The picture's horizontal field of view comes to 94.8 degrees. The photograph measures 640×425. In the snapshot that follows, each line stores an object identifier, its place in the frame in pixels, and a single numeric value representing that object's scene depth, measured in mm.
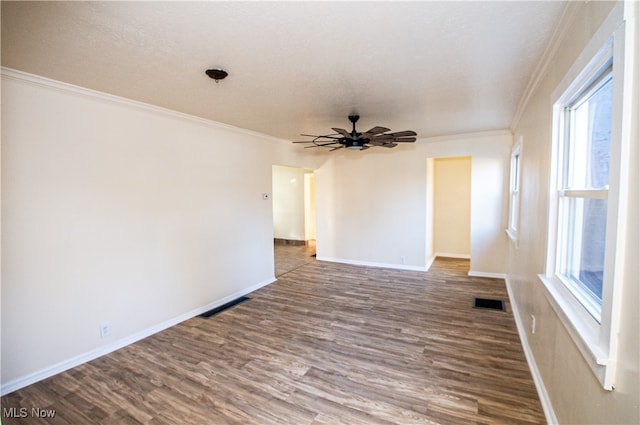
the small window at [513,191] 4227
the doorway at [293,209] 8828
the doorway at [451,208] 6609
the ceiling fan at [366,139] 3304
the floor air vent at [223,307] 3849
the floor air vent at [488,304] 3857
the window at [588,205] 1085
